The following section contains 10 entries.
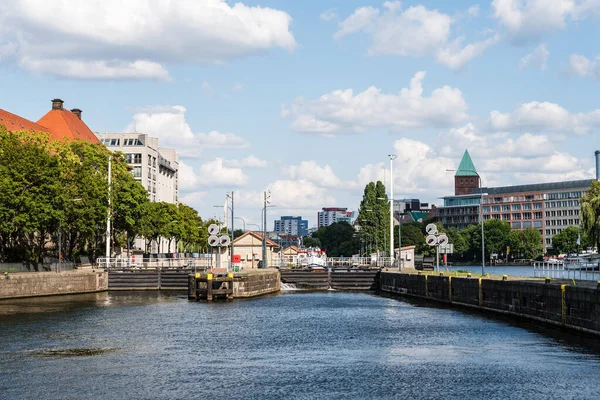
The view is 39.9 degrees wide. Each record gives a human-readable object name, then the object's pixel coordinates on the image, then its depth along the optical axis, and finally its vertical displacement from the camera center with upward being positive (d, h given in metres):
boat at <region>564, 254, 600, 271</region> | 56.59 -0.51
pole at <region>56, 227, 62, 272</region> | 84.31 +0.38
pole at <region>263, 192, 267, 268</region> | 102.57 +2.57
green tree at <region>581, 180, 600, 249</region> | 85.56 +4.90
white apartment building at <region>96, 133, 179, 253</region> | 181.50 +23.92
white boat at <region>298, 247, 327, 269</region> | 118.93 +0.16
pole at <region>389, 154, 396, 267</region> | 109.81 +9.86
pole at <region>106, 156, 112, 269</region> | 98.26 +3.82
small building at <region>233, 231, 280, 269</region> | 142.25 +2.70
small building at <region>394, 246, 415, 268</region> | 124.52 +1.05
